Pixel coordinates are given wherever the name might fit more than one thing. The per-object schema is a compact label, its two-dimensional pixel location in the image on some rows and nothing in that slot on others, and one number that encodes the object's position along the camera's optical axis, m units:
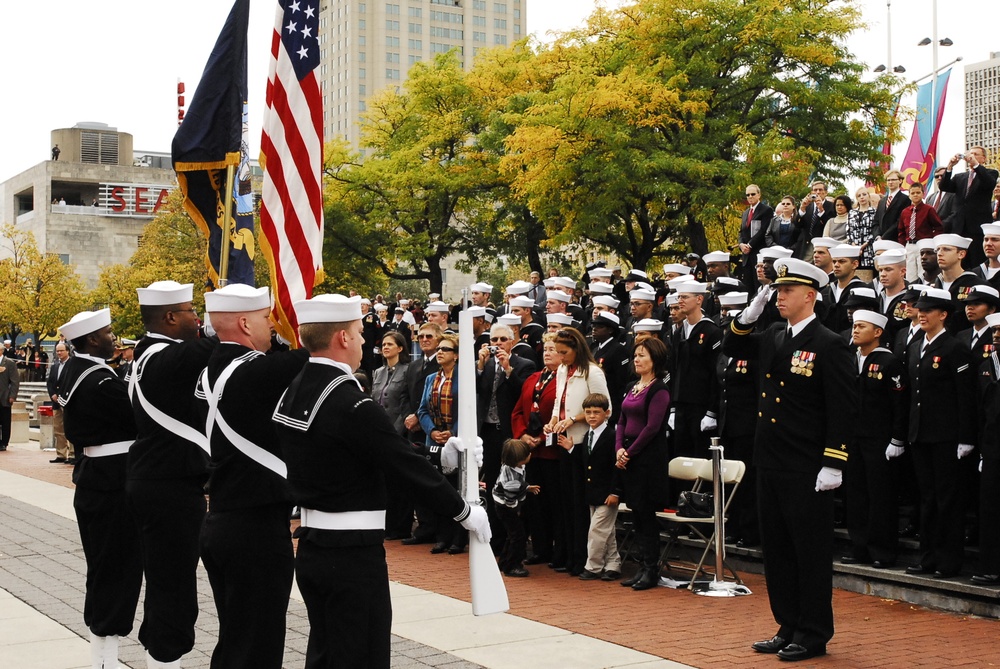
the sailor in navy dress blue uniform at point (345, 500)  4.71
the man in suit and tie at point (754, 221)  16.20
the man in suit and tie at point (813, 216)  15.72
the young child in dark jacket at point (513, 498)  10.24
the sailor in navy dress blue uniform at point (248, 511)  5.30
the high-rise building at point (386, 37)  151.88
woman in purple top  10.00
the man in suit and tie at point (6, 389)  26.12
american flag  6.71
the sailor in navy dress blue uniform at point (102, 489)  6.99
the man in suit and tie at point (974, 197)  13.82
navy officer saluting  7.44
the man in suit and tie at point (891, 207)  14.53
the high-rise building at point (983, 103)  133.88
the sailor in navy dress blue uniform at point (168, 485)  6.35
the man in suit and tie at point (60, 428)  22.75
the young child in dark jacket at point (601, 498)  10.29
